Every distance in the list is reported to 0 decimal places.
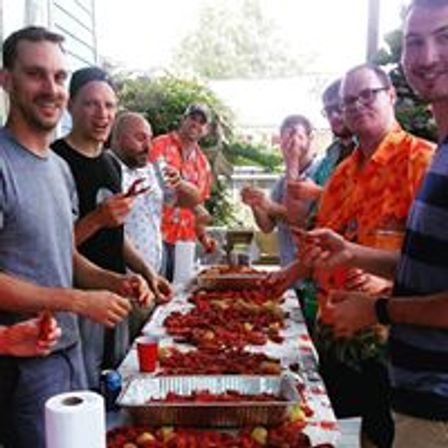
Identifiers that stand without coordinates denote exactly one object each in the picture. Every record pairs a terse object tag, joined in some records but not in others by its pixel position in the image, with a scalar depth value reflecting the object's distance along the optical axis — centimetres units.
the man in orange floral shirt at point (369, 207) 230
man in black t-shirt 286
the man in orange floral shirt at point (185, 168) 460
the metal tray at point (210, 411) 174
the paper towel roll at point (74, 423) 131
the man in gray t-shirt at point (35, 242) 184
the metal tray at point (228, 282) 347
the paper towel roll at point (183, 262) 379
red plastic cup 221
